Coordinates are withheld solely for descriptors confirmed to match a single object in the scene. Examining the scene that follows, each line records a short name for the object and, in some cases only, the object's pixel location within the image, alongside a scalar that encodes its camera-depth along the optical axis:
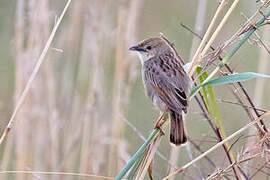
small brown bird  6.42
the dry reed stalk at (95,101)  8.91
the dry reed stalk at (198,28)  8.00
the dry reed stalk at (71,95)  9.27
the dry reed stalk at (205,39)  5.57
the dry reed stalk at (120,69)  8.79
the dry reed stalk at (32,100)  8.87
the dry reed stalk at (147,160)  5.35
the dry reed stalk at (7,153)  8.36
